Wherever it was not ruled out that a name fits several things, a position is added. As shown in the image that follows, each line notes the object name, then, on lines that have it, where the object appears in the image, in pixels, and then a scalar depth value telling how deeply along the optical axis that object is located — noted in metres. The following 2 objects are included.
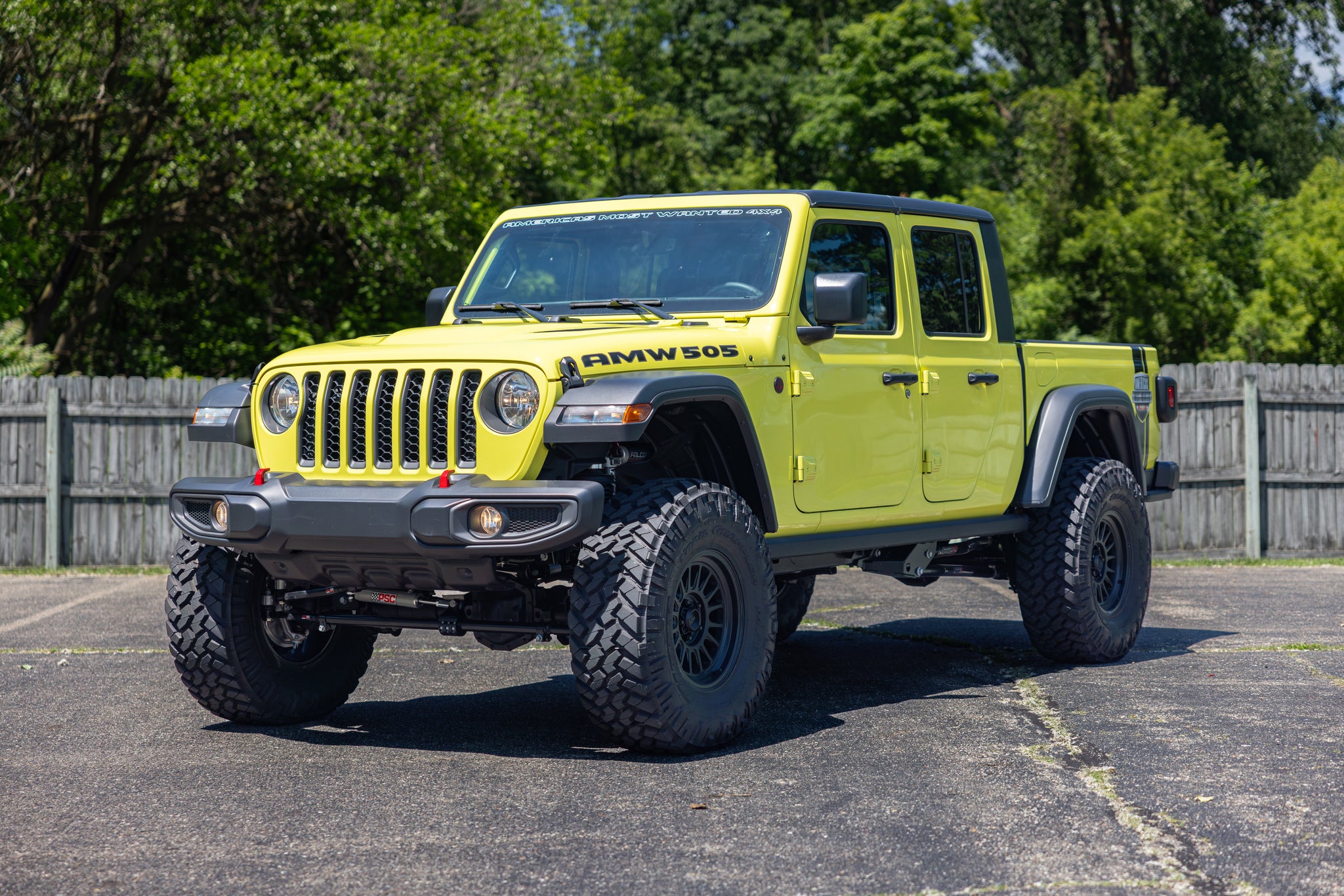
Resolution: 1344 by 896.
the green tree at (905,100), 35.06
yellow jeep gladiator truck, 5.55
